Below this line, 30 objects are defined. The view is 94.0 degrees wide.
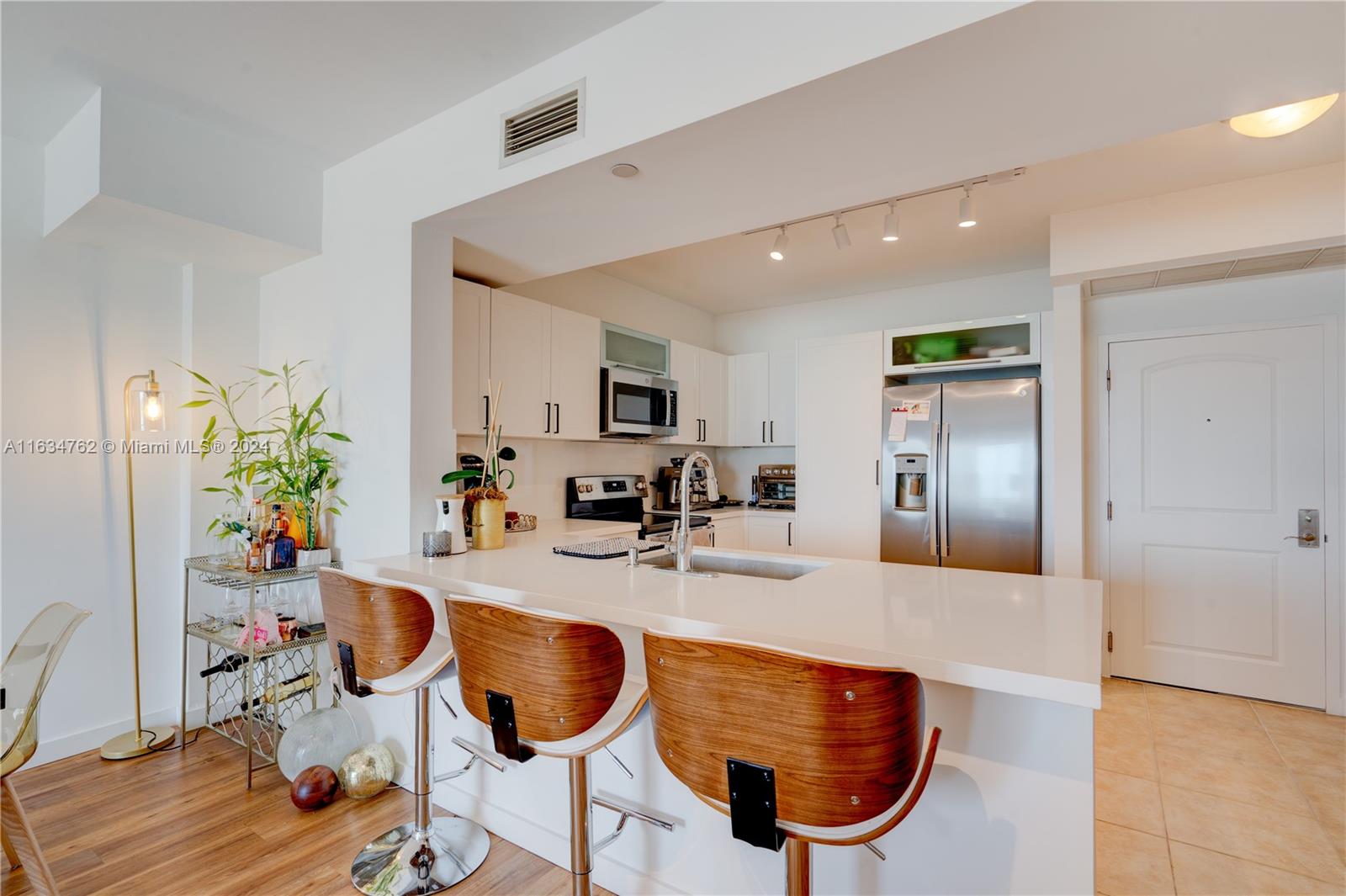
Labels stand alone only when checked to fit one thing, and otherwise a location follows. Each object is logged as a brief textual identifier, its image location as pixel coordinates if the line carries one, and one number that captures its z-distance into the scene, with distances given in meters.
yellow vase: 2.52
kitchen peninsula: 1.23
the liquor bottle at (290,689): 2.53
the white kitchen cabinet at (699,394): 4.54
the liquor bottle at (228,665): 2.81
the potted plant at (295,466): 2.66
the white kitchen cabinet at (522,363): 3.13
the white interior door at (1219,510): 3.16
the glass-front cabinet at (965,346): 3.71
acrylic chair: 1.68
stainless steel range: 3.94
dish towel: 2.24
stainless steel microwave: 3.81
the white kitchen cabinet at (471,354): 2.91
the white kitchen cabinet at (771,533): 4.42
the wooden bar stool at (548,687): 1.32
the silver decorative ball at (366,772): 2.33
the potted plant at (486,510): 2.52
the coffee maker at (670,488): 4.62
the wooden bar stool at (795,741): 0.98
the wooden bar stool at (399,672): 1.71
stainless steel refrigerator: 3.51
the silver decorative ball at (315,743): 2.39
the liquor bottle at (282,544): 2.59
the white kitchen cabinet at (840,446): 4.06
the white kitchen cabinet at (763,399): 4.88
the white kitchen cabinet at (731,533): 4.19
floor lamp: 2.68
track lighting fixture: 2.60
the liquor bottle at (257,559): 2.56
